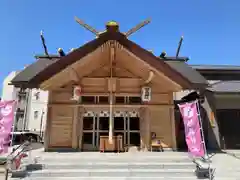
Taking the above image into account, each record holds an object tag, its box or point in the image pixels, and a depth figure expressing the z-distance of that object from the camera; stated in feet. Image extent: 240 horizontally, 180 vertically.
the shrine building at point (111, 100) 30.58
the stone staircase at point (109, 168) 20.30
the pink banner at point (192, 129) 20.17
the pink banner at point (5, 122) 20.51
